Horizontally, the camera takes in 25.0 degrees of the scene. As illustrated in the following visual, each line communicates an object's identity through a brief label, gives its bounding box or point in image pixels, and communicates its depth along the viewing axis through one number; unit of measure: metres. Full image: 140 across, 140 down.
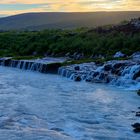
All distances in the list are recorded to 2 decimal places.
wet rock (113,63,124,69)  28.66
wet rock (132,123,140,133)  14.67
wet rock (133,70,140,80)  26.31
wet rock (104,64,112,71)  28.87
